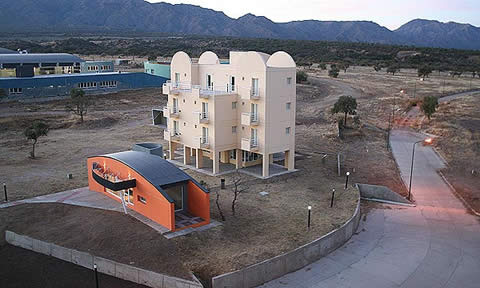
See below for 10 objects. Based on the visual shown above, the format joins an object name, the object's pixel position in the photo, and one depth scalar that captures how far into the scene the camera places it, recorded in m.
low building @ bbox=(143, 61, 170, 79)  87.25
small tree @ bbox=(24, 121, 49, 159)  39.19
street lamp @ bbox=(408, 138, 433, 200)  32.42
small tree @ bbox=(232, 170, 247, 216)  30.73
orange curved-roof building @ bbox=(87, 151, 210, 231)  24.56
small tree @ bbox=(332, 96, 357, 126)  54.78
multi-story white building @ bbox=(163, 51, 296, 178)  33.59
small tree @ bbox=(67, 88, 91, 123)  57.62
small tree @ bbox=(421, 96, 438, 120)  58.13
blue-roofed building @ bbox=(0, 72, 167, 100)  68.00
